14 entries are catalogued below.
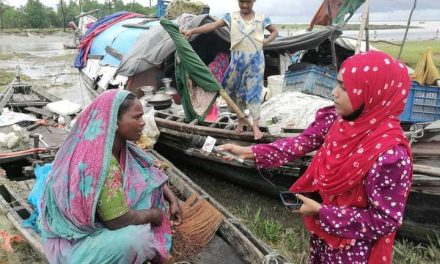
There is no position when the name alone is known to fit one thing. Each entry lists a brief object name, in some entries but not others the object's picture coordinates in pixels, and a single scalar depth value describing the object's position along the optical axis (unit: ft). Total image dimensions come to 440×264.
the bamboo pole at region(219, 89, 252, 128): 14.11
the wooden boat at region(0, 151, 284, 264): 8.77
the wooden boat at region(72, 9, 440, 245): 11.89
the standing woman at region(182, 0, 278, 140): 14.33
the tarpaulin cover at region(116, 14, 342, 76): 19.97
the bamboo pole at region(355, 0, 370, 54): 18.15
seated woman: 6.70
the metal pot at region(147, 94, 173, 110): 19.04
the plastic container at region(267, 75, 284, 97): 20.22
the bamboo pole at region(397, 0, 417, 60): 20.11
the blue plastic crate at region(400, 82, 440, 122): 15.94
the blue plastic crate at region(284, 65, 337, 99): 18.45
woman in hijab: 4.96
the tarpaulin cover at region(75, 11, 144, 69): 29.68
